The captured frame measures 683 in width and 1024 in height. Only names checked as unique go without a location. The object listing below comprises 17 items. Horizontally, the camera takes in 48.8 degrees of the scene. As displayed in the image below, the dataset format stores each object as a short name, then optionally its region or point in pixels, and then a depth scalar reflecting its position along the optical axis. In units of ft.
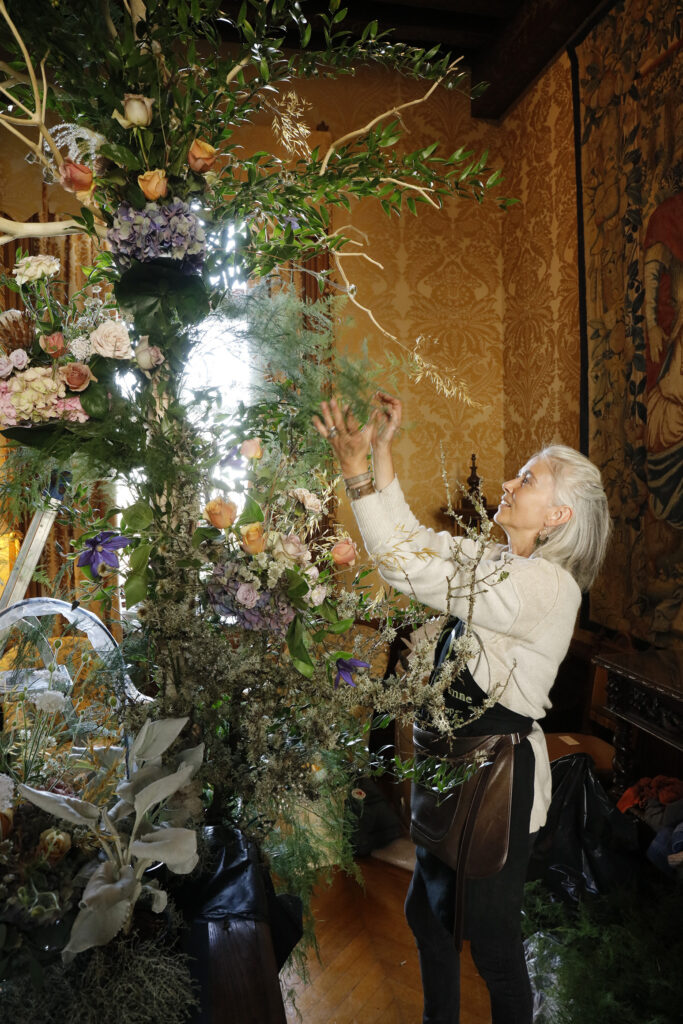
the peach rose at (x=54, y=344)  3.10
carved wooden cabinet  7.53
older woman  4.49
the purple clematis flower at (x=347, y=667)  3.19
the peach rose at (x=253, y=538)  2.97
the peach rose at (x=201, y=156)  3.02
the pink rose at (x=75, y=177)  2.94
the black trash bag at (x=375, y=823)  9.51
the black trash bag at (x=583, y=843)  7.87
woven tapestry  9.11
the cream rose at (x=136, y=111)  2.91
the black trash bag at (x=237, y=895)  3.07
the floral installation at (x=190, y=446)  2.93
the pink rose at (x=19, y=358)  2.99
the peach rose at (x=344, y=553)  3.24
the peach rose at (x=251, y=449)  3.15
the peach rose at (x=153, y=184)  2.91
